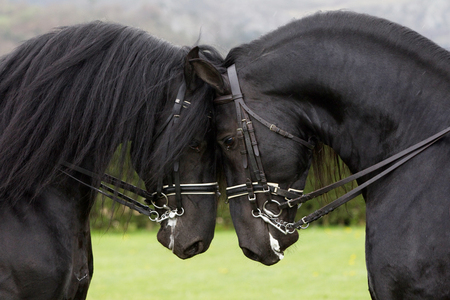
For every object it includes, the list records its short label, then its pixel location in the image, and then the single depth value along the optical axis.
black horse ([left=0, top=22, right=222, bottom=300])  6.37
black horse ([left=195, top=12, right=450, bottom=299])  5.66
